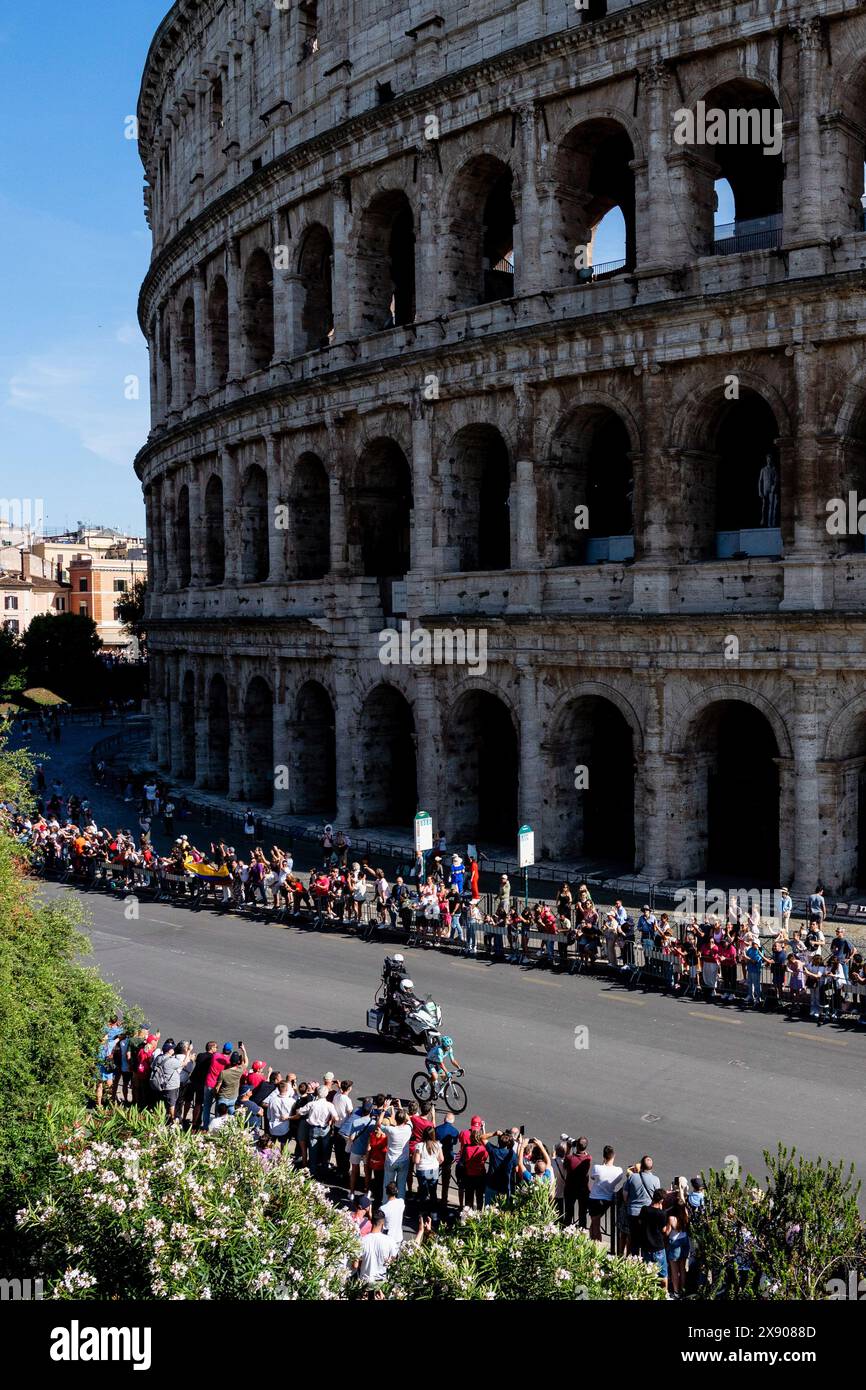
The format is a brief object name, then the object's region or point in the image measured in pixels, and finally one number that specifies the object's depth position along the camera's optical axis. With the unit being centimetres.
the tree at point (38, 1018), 1193
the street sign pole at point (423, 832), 2627
